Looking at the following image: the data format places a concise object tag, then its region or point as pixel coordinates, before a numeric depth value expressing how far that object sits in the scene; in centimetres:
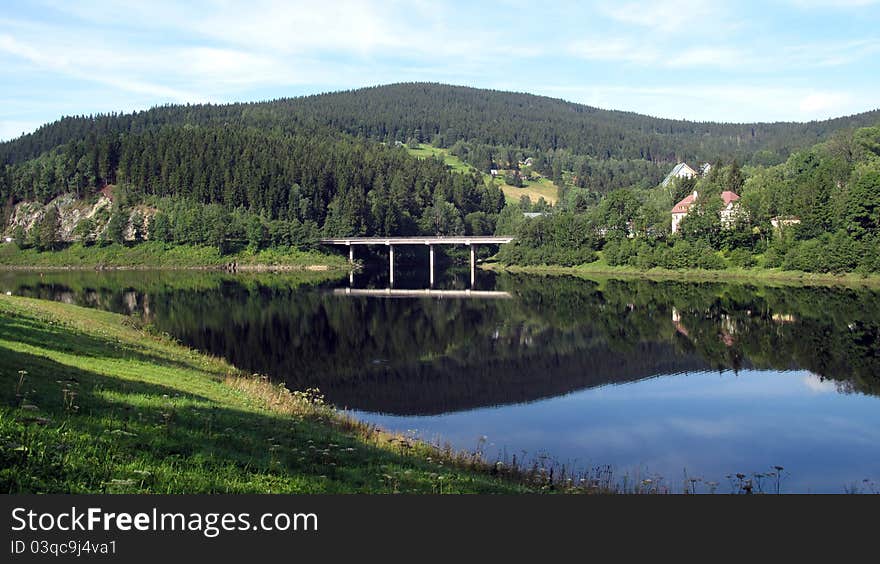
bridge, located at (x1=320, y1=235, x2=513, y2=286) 14712
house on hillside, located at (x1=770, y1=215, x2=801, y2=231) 10914
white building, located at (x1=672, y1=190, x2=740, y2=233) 11556
